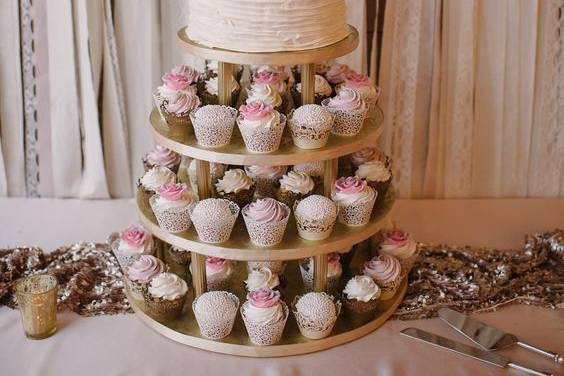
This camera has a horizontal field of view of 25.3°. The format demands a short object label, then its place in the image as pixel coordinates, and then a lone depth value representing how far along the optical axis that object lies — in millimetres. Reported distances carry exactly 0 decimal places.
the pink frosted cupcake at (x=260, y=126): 1887
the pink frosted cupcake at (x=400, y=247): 2119
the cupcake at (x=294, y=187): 2001
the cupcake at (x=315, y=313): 1962
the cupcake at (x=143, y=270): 2023
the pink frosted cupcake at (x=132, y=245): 2090
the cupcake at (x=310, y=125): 1899
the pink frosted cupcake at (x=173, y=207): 1956
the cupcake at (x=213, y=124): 1895
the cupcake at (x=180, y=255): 2133
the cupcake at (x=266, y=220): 1920
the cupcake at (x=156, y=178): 2042
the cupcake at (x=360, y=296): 2003
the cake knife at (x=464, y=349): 1959
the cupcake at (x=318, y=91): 2057
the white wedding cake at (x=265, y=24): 1863
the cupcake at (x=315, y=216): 1933
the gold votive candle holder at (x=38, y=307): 2002
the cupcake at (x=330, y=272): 2038
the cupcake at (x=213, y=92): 2034
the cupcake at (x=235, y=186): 2004
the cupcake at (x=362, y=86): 2023
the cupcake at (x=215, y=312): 1958
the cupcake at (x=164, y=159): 2116
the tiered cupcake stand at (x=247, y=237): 1901
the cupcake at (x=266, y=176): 2059
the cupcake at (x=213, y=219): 1920
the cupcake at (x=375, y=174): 2076
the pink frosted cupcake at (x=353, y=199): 1986
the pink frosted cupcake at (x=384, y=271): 2061
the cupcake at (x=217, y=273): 2034
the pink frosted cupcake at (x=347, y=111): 1958
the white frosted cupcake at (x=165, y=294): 1995
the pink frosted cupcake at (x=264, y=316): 1938
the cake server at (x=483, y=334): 2006
